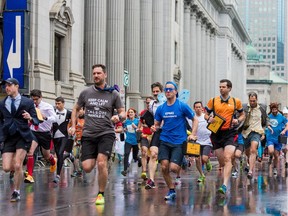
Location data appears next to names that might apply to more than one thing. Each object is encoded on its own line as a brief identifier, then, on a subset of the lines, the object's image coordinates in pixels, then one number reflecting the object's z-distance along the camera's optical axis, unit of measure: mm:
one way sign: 22656
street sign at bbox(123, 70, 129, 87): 31233
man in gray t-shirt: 10547
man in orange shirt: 12680
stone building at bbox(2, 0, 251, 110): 26281
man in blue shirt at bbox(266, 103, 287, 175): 19281
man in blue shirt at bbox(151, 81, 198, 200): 11445
